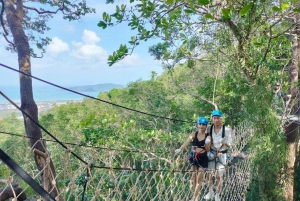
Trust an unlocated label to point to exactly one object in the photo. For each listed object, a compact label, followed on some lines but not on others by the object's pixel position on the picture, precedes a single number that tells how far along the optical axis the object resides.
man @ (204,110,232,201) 4.51
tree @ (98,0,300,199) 3.49
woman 4.45
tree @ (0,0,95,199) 6.75
